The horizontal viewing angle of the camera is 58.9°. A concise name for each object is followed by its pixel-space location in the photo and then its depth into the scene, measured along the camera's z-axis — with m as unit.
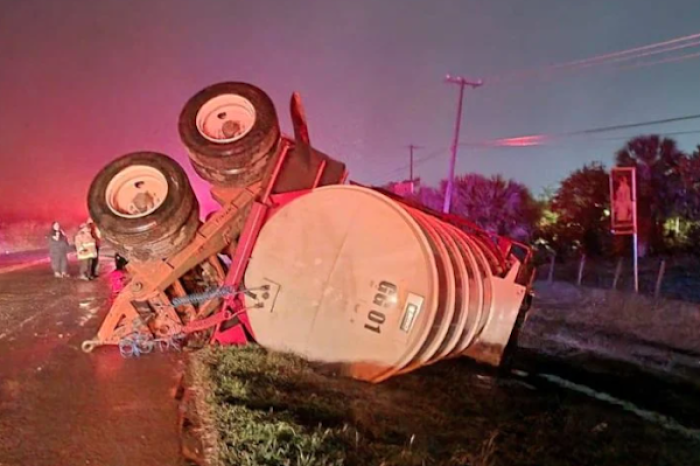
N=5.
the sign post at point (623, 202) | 15.43
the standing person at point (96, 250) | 15.12
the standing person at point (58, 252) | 15.64
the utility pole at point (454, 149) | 32.27
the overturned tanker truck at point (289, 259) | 5.59
